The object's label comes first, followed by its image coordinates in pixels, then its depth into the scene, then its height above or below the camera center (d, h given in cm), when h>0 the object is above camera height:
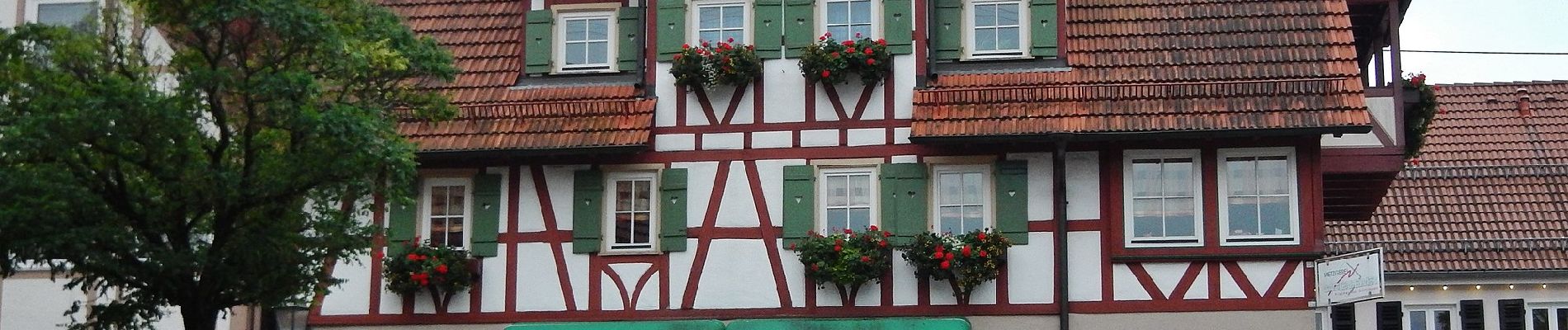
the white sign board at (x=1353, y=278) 2195 +85
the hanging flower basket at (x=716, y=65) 2370 +301
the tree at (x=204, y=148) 1731 +162
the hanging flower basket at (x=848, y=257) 2286 +106
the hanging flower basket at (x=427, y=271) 2367 +94
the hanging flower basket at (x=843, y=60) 2339 +303
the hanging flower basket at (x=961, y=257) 2269 +107
